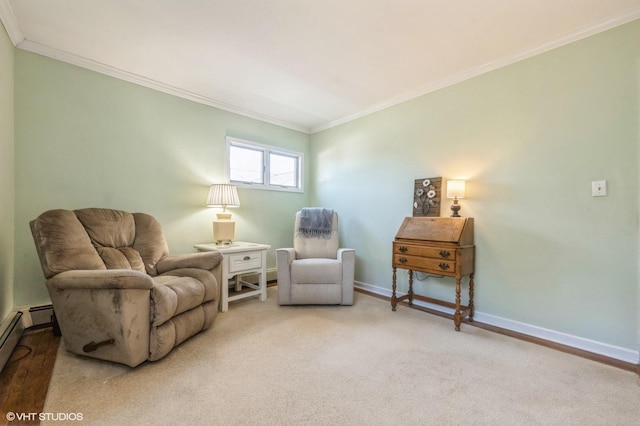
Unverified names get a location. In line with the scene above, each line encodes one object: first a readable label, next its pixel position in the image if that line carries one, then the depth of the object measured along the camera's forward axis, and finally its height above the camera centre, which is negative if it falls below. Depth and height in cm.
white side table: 279 -56
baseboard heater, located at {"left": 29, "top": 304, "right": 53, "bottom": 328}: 229 -89
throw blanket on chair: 339 -18
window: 361 +61
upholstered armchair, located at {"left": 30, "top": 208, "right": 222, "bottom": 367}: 167 -55
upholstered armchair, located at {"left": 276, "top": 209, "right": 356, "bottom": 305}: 291 -72
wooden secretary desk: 241 -35
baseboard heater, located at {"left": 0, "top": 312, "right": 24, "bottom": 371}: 171 -86
